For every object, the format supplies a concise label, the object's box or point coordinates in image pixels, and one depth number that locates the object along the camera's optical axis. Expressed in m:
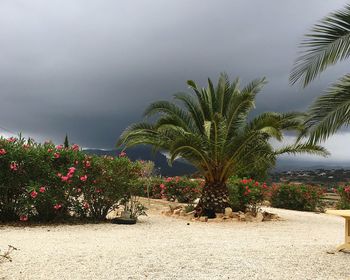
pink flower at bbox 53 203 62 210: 9.42
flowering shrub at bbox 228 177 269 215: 13.45
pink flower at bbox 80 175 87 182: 9.62
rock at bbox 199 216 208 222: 11.57
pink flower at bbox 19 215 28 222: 9.42
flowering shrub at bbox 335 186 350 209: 16.59
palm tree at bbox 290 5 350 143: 6.52
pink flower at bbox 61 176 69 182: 9.37
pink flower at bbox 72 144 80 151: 10.09
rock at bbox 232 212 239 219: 11.92
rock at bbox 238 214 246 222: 11.79
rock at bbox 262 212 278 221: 12.49
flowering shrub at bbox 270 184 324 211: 17.61
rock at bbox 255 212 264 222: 12.05
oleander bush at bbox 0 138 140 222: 9.30
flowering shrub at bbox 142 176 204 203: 18.09
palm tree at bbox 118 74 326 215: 11.45
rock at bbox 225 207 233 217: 11.93
